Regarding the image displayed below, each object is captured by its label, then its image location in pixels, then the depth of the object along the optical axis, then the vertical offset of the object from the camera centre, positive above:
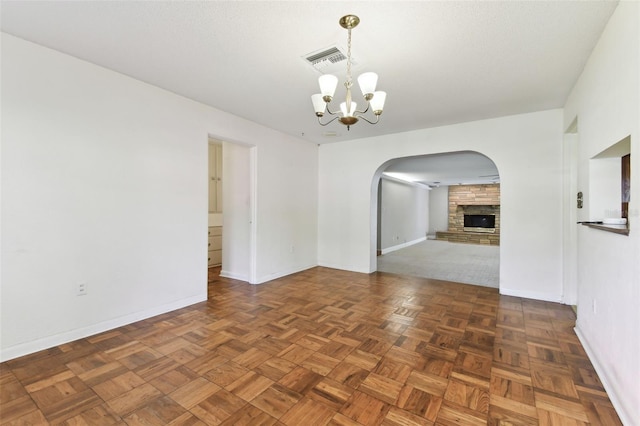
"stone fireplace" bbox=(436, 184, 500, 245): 10.17 -0.08
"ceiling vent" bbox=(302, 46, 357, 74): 2.15 +1.21
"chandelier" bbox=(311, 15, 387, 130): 1.83 +0.82
